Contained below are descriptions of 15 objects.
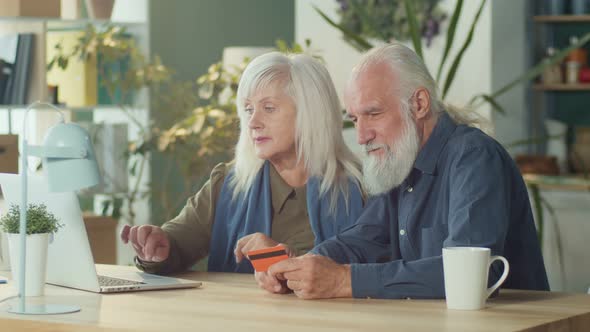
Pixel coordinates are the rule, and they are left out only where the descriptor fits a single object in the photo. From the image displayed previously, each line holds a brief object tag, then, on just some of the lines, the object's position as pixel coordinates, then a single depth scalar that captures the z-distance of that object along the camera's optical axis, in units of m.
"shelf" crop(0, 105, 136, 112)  5.42
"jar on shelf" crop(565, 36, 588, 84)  7.45
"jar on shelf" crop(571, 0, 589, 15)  7.39
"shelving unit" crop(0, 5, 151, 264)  5.49
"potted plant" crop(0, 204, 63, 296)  2.28
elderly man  2.35
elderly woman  2.99
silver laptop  2.36
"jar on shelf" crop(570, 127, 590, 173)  7.41
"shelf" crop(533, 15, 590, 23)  7.36
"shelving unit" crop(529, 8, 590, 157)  7.41
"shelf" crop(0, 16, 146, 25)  5.40
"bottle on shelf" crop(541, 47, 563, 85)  7.46
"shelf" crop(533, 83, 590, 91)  7.37
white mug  2.08
